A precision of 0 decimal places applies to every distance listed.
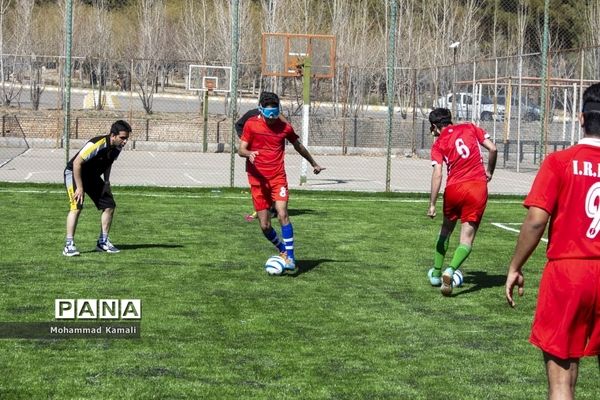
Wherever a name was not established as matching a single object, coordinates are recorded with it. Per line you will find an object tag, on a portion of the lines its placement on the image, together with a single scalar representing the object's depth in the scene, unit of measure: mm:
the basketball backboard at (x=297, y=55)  29828
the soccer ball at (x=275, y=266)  12117
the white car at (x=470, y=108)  38681
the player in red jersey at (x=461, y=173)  11305
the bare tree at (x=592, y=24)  46344
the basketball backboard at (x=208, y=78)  41225
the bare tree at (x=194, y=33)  54594
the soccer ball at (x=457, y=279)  11559
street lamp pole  35156
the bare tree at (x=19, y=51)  45094
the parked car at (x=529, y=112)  45653
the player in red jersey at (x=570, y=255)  5480
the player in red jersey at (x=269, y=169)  12320
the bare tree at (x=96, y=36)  52906
